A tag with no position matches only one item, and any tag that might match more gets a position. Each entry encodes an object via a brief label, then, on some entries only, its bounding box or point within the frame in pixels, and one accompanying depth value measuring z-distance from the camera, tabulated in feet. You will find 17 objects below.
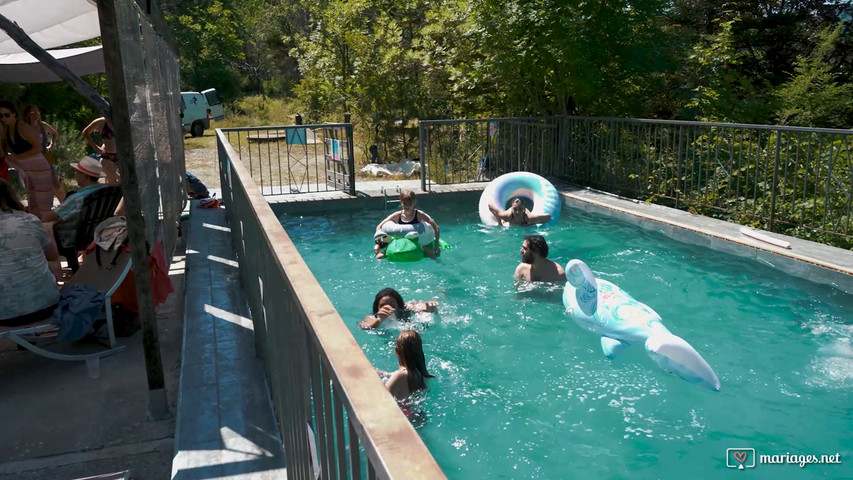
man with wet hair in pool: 25.17
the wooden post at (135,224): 12.18
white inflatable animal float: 17.80
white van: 92.48
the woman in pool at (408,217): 29.22
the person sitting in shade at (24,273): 15.01
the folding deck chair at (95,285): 14.52
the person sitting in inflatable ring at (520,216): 34.81
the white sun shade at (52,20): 24.70
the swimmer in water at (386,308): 22.02
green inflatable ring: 28.84
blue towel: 15.19
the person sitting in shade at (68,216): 21.29
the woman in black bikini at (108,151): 25.26
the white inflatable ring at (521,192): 35.73
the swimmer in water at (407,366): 16.30
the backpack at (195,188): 37.70
